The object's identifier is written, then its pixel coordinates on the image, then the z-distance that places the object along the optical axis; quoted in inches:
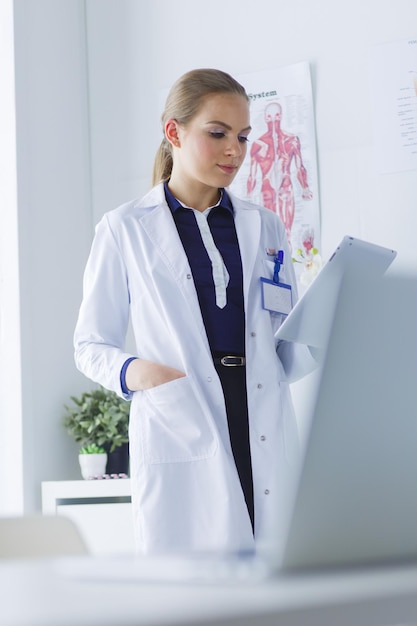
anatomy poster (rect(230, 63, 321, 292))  130.7
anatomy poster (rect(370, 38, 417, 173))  125.6
